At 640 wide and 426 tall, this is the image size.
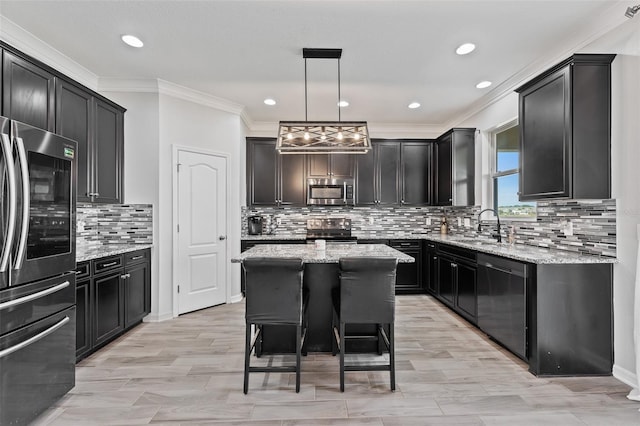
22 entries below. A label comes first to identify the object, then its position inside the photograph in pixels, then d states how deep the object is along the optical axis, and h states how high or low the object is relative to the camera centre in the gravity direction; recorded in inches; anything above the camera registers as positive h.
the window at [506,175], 159.5 +19.0
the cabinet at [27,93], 96.0 +36.8
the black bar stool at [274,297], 94.9 -23.7
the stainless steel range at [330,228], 222.1 -9.8
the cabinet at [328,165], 219.6 +31.2
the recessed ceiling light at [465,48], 121.3 +59.9
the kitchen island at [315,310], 118.9 -34.6
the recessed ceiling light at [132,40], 117.4 +61.2
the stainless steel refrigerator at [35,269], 72.1 -13.1
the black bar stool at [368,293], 95.2 -22.8
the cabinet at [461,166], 191.9 +26.4
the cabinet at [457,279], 146.7 -32.1
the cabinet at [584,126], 102.6 +26.4
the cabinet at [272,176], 216.7 +24.0
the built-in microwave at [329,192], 215.8 +13.5
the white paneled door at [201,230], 167.2 -8.8
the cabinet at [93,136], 120.2 +30.4
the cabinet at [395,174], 221.9 +25.6
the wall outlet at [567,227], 118.6 -5.2
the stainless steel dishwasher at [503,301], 109.7 -31.5
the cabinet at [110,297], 112.3 -31.5
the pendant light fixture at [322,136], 128.2 +29.6
